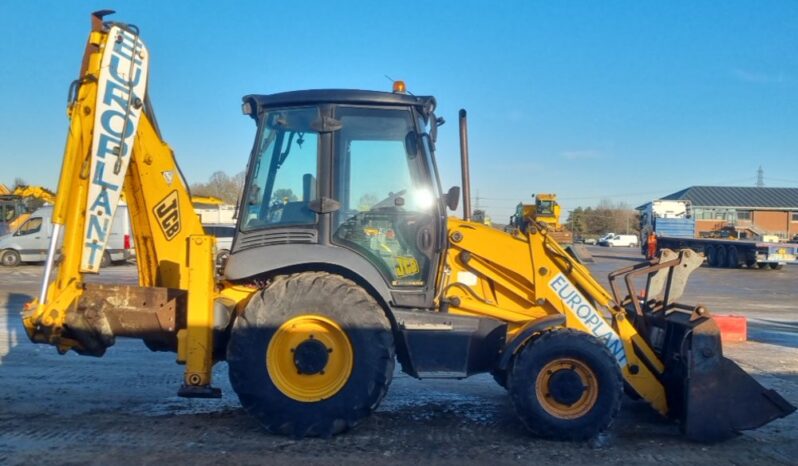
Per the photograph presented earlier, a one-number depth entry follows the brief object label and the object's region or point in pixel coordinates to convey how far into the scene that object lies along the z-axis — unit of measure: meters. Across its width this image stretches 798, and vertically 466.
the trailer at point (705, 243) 28.63
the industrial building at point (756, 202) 54.62
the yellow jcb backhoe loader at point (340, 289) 5.10
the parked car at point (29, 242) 24.05
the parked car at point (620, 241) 65.00
